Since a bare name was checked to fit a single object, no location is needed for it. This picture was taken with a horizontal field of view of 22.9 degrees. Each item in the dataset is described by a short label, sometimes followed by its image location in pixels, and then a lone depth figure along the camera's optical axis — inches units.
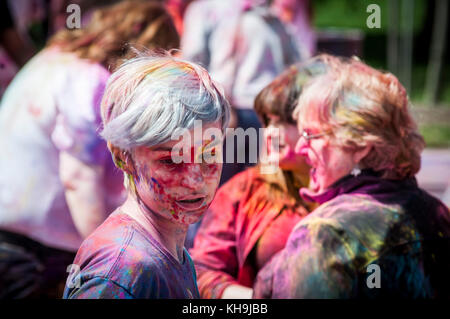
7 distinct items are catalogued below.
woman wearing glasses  112.9
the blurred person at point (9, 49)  243.7
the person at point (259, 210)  131.2
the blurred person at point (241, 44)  241.3
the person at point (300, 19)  295.8
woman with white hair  90.4
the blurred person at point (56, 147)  154.5
